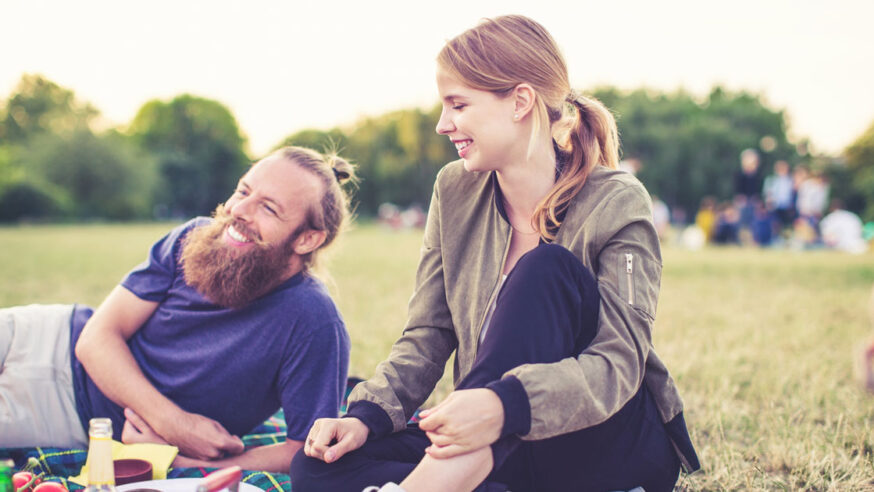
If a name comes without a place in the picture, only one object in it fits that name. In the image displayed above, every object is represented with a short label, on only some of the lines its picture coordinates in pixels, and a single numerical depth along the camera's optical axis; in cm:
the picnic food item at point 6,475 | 198
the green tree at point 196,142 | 7050
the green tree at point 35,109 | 6800
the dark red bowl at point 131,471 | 237
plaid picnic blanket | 275
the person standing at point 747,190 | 2053
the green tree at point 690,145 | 6284
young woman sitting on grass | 195
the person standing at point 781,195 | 1998
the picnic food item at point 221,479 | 174
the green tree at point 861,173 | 5503
